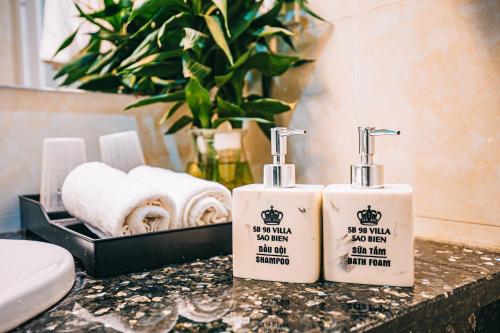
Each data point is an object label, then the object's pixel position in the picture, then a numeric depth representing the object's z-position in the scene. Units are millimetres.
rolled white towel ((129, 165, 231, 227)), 658
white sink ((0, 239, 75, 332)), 391
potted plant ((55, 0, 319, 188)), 816
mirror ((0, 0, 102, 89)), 863
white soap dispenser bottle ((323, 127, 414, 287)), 493
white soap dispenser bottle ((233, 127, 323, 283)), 515
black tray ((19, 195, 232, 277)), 549
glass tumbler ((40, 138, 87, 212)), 804
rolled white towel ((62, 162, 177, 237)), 588
